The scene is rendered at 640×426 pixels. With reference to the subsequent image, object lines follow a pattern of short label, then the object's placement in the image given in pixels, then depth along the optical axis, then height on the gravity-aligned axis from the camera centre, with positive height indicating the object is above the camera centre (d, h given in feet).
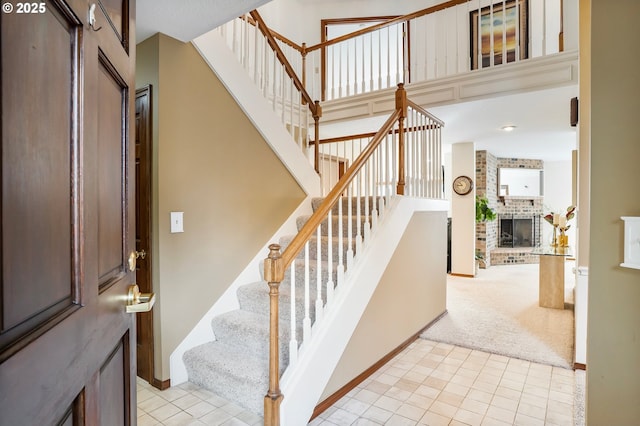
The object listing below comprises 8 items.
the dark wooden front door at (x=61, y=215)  1.44 -0.03
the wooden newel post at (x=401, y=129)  9.50 +2.30
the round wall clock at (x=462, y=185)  20.45 +1.51
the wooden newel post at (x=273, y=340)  5.77 -2.25
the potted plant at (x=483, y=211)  22.93 -0.09
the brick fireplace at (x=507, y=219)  24.09 -0.77
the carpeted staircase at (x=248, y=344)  6.77 -3.03
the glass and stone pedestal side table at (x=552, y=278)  13.84 -2.85
